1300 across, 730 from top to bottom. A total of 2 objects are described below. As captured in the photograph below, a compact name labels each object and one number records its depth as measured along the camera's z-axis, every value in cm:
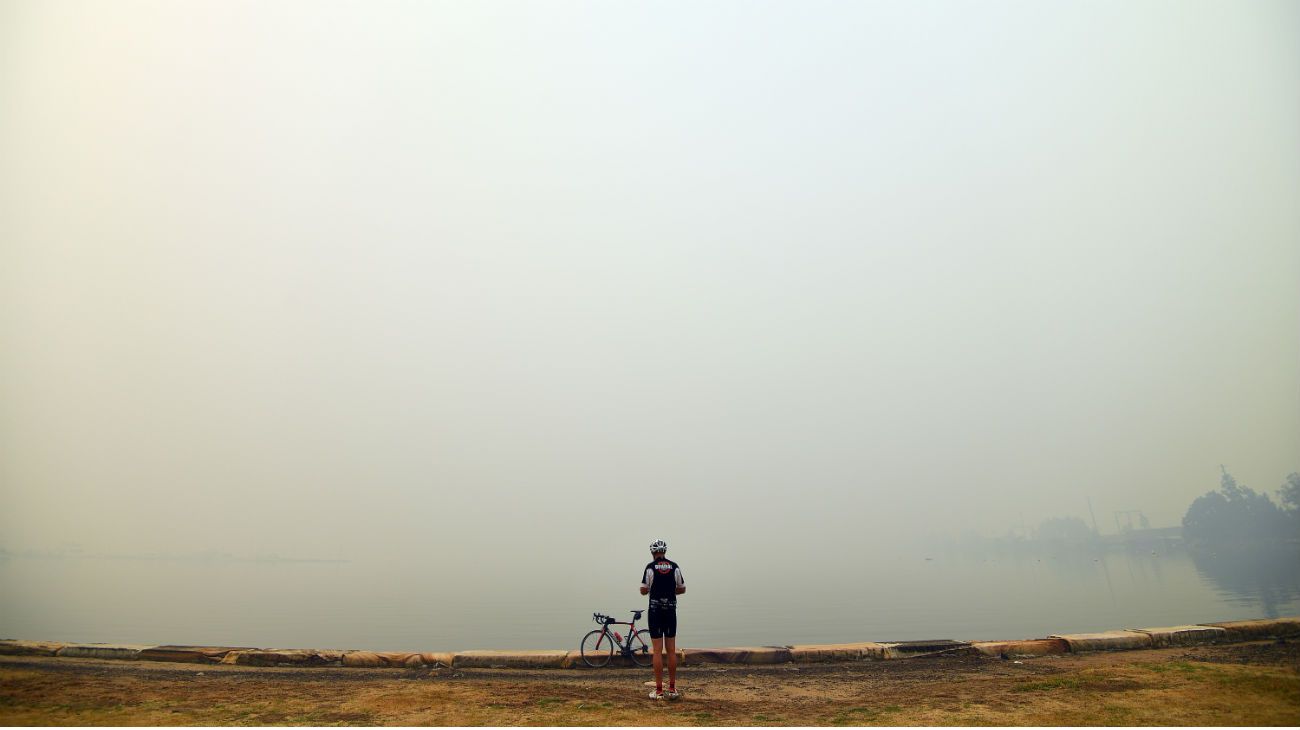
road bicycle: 1617
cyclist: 1248
